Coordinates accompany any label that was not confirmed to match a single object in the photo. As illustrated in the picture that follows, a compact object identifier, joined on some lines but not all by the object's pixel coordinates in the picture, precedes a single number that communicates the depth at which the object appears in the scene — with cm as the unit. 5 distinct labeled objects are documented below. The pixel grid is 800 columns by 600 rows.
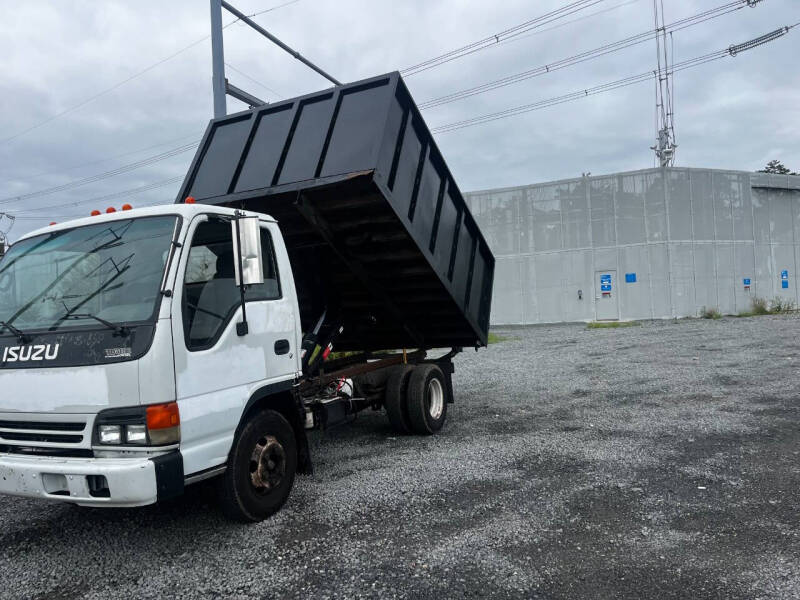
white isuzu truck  375
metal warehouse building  2730
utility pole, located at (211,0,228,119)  1137
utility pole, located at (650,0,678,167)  3155
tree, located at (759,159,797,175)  5746
